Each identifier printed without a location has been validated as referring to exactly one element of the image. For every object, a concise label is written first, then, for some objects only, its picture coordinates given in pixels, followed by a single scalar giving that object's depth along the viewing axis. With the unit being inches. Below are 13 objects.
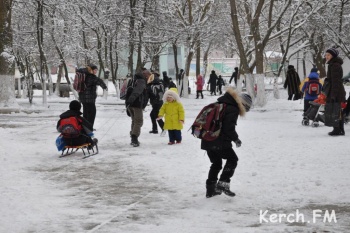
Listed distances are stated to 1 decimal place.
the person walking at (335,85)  499.8
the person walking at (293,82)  839.7
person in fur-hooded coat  281.6
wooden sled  440.5
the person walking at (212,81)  1685.7
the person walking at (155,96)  584.1
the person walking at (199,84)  1464.1
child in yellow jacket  508.1
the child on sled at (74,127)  433.1
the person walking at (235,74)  1587.8
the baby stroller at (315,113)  604.0
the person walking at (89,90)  539.8
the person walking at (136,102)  496.7
